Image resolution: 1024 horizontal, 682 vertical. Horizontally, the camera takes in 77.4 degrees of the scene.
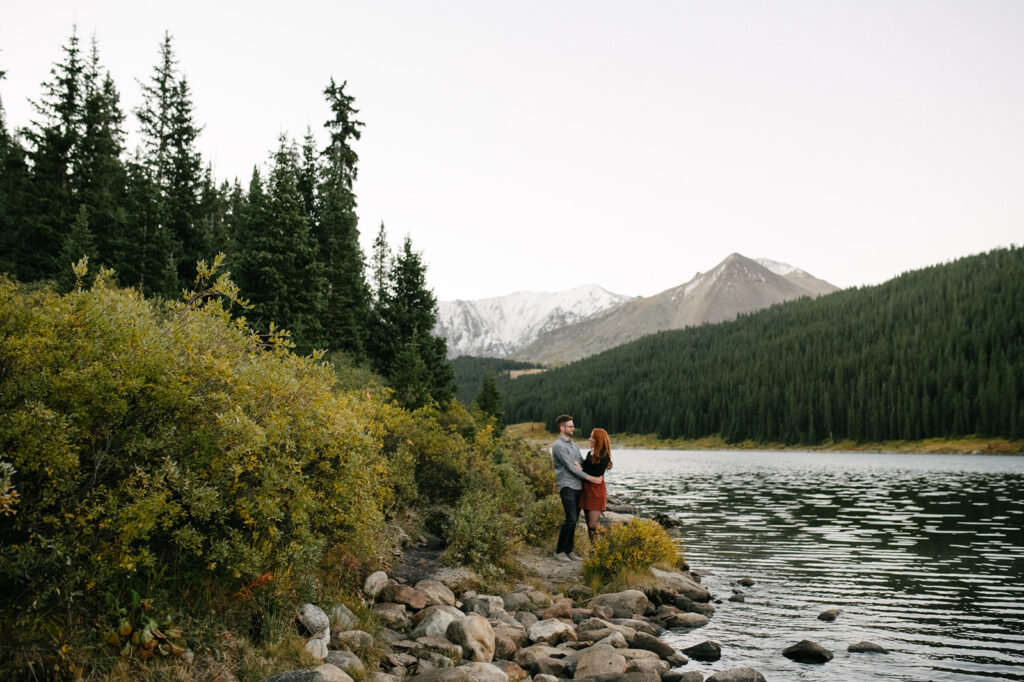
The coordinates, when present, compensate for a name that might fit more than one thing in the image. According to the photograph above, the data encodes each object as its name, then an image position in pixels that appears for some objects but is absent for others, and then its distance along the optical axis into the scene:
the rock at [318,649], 7.67
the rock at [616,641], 11.31
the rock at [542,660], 9.98
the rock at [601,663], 9.80
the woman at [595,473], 15.82
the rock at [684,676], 9.91
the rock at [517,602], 12.66
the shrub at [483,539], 13.71
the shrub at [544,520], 19.20
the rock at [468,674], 8.02
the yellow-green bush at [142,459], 5.84
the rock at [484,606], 11.71
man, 15.82
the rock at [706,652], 11.75
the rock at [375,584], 10.62
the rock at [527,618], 11.94
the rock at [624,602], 13.93
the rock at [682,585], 15.91
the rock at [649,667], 9.85
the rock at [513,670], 9.16
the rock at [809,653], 11.68
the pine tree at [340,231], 45.06
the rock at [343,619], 8.85
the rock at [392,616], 10.03
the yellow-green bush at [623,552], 15.73
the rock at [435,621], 9.89
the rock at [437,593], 11.25
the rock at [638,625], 12.93
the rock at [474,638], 9.53
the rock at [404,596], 10.77
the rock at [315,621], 8.16
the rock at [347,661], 7.77
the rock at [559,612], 12.69
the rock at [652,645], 11.66
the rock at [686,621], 14.01
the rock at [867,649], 12.07
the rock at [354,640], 8.44
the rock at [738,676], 10.09
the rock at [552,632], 11.26
